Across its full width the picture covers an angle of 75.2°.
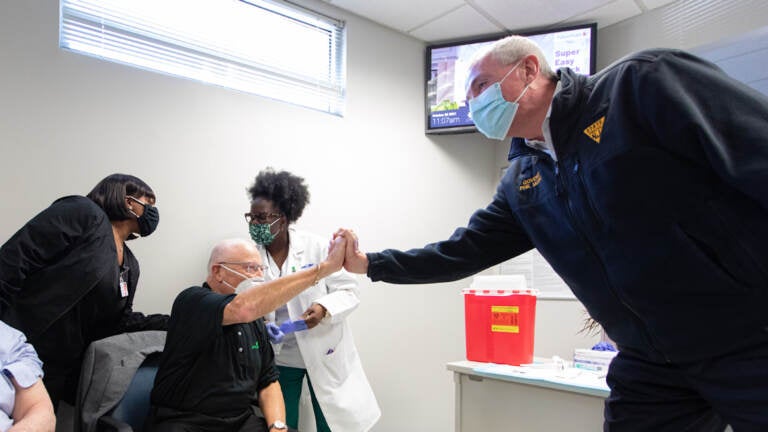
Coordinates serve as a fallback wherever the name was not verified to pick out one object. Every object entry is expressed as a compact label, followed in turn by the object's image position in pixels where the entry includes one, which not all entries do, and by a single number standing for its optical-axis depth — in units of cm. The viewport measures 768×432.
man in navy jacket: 100
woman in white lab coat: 238
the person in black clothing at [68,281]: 182
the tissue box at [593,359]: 204
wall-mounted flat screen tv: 346
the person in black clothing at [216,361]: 173
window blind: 249
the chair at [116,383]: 171
